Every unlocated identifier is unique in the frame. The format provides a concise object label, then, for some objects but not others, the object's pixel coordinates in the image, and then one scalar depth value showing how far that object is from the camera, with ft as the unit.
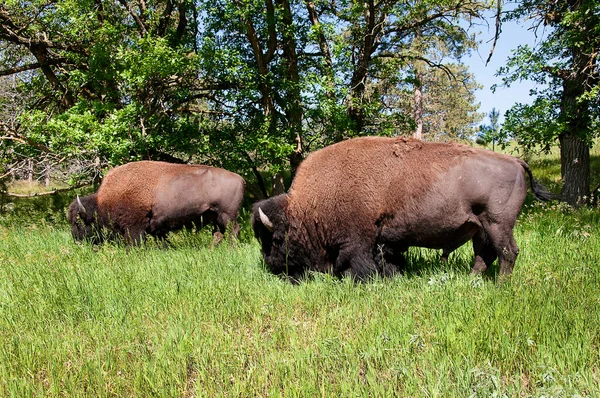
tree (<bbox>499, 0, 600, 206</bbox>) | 27.25
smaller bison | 27.63
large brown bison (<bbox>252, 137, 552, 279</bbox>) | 16.49
